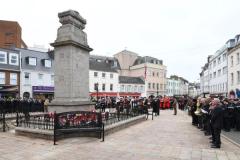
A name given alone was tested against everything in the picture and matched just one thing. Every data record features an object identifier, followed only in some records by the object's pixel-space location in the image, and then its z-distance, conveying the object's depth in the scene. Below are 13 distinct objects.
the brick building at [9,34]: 39.43
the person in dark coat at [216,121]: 6.70
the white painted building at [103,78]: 42.35
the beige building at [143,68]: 55.23
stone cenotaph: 9.29
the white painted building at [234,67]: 27.69
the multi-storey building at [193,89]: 70.21
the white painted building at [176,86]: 72.47
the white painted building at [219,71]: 33.34
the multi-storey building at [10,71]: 26.81
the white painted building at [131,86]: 48.46
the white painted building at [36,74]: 29.67
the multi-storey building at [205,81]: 49.68
